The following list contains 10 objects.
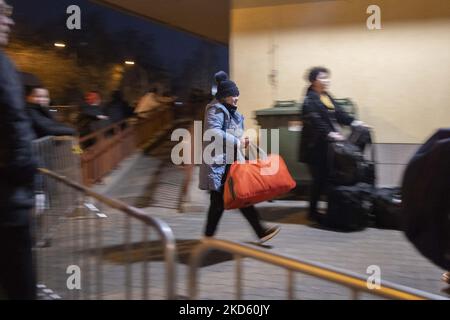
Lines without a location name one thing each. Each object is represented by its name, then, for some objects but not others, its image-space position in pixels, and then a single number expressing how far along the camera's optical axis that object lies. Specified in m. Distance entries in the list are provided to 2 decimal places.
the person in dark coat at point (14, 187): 2.74
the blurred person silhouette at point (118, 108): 12.71
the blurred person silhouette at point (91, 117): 10.35
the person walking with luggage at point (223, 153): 5.07
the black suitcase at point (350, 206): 5.94
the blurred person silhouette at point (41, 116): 5.27
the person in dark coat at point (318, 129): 6.09
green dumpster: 7.45
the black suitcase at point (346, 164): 6.02
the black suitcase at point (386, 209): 5.95
